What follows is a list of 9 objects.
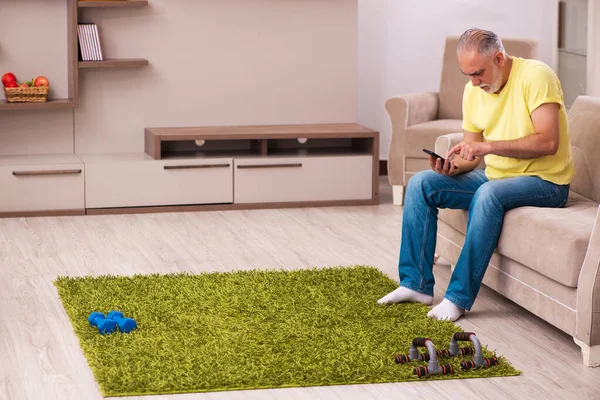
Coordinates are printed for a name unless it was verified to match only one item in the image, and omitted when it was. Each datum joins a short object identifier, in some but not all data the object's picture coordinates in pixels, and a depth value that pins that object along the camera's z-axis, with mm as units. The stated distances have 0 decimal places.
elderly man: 4867
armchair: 7972
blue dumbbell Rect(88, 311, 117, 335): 4553
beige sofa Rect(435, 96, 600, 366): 4247
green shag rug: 4056
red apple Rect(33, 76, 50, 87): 7731
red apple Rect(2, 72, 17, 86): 7645
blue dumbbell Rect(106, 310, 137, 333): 4570
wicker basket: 7602
